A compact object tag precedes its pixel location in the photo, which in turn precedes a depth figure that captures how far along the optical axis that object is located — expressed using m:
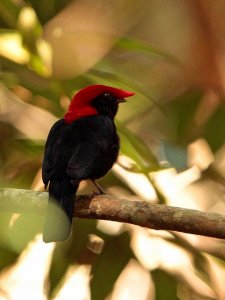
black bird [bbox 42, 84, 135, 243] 6.24
